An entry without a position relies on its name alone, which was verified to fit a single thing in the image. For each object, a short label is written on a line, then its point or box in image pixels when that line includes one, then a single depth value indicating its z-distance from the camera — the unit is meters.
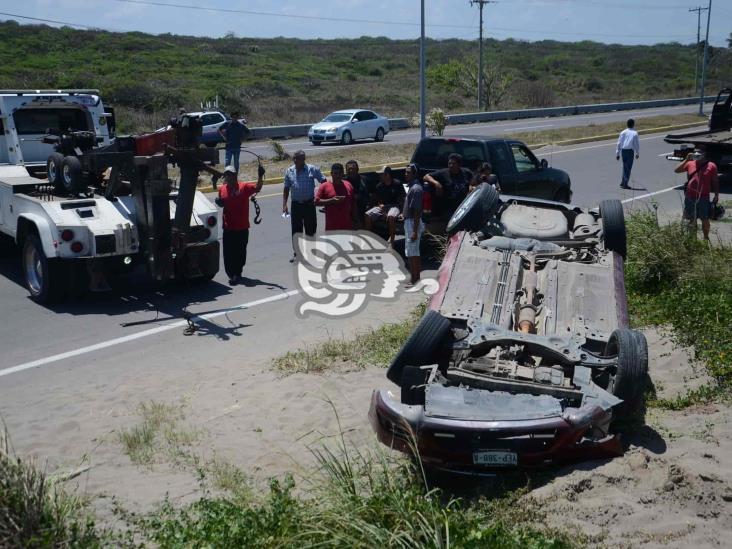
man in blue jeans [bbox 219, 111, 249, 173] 20.81
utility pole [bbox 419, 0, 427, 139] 25.10
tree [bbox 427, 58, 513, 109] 54.62
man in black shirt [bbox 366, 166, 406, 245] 12.45
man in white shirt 20.36
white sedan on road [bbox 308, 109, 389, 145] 33.31
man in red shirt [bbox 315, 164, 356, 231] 11.80
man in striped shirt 12.05
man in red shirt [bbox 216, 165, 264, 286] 11.36
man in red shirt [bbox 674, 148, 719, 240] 12.93
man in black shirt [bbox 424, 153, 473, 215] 12.30
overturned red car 5.41
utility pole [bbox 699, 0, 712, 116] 46.70
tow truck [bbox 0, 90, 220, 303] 9.85
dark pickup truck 13.38
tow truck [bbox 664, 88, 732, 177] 19.47
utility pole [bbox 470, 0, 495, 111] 50.69
